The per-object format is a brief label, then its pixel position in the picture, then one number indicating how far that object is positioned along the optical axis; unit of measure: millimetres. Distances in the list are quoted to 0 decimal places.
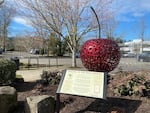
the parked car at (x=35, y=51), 31700
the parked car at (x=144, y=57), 16948
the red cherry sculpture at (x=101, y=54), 3045
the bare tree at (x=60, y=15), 10539
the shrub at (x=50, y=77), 3738
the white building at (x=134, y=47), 32381
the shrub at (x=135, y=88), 2940
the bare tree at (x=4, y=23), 14923
